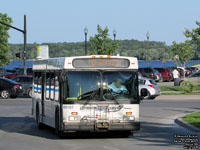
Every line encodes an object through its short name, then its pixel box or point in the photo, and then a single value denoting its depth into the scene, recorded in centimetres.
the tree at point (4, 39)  8506
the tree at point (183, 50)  7594
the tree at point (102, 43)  7531
